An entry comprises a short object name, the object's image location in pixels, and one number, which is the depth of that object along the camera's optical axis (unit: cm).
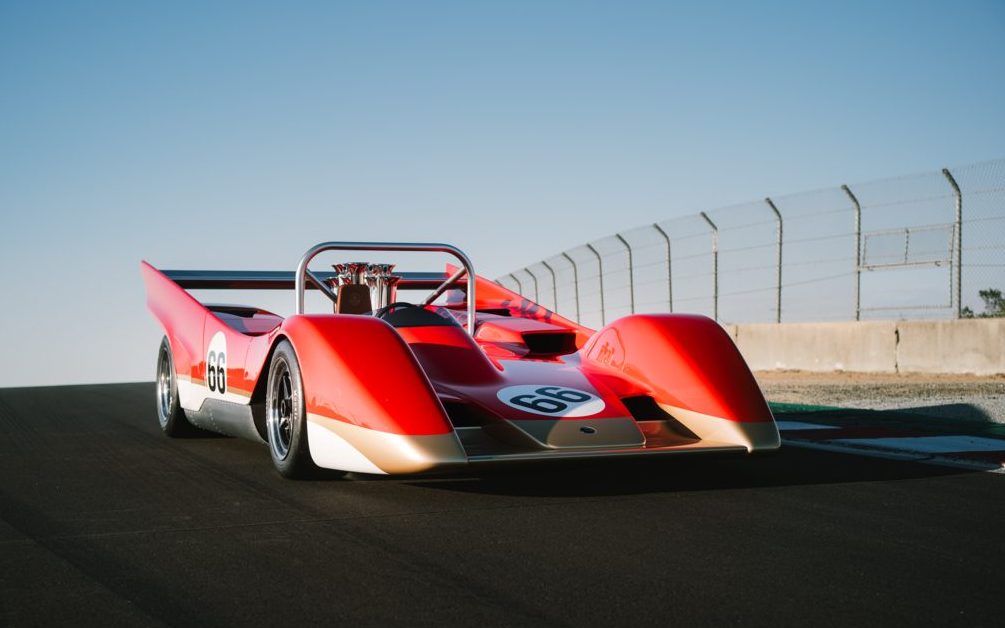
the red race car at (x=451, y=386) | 399
